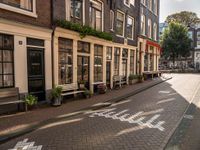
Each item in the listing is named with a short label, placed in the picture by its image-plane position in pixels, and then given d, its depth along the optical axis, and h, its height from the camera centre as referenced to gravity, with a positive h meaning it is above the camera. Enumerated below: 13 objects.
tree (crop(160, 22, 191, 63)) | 28.52 +5.48
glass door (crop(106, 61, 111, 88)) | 10.95 -0.29
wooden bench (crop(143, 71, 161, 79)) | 15.85 -0.57
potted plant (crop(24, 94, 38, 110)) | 5.85 -1.24
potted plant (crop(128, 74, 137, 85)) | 13.05 -0.83
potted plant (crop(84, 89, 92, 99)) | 8.03 -1.30
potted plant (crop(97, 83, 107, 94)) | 9.21 -1.22
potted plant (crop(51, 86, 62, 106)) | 6.60 -1.18
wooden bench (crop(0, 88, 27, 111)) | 5.49 -1.05
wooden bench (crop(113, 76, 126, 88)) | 11.18 -0.91
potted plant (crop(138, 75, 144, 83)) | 13.93 -0.88
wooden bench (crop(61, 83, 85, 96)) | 7.49 -1.04
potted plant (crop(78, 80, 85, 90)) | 8.21 -0.85
